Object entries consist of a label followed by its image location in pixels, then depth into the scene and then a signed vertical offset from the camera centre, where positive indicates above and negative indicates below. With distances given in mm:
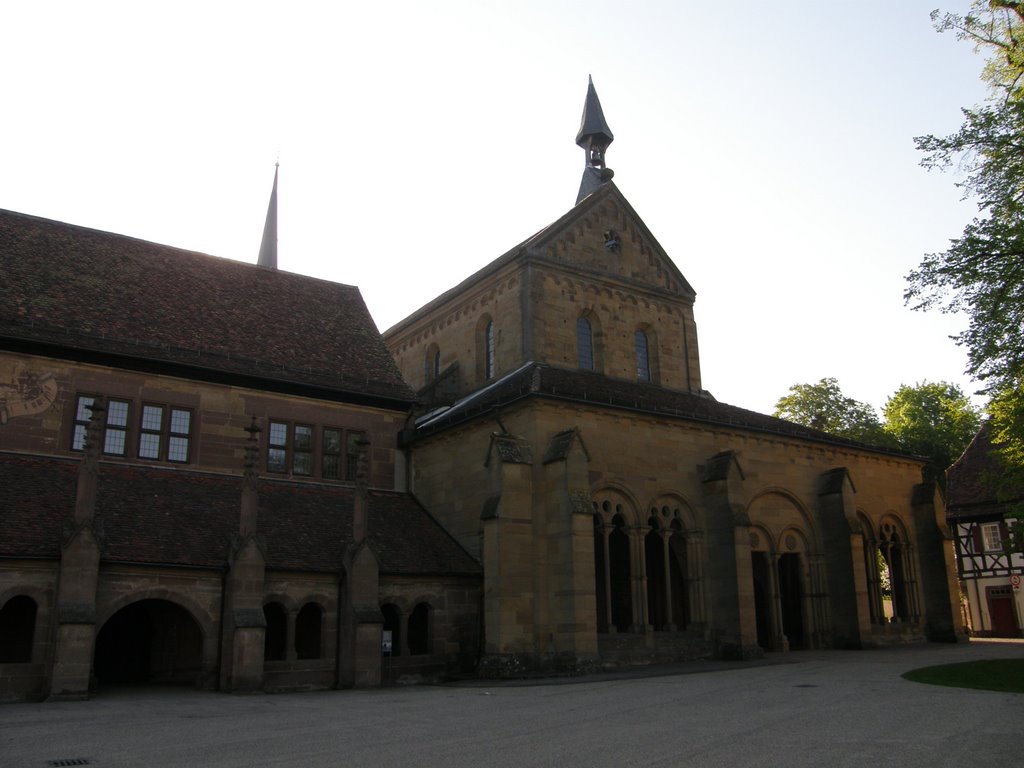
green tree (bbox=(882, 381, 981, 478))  58031 +11815
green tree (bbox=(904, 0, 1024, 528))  22344 +8387
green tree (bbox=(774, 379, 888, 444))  59688 +12817
